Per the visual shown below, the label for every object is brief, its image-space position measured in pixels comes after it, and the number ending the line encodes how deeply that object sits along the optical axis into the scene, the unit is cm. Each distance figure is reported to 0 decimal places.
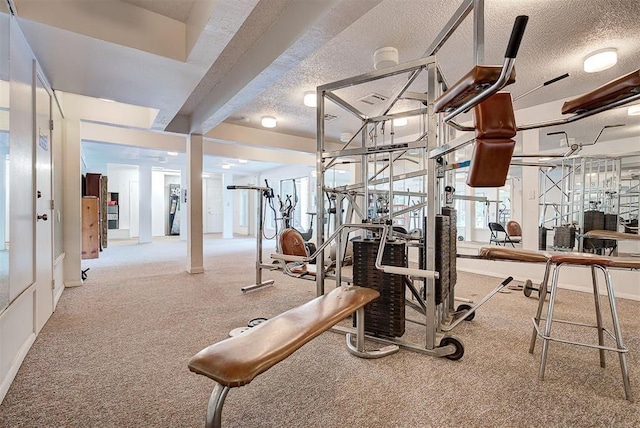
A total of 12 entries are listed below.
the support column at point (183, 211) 944
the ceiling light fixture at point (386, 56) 286
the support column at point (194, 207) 495
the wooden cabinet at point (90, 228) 619
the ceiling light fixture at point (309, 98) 404
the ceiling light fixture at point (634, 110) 358
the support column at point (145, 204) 930
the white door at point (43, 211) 252
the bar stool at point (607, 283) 165
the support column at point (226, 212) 1145
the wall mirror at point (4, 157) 174
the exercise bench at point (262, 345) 102
